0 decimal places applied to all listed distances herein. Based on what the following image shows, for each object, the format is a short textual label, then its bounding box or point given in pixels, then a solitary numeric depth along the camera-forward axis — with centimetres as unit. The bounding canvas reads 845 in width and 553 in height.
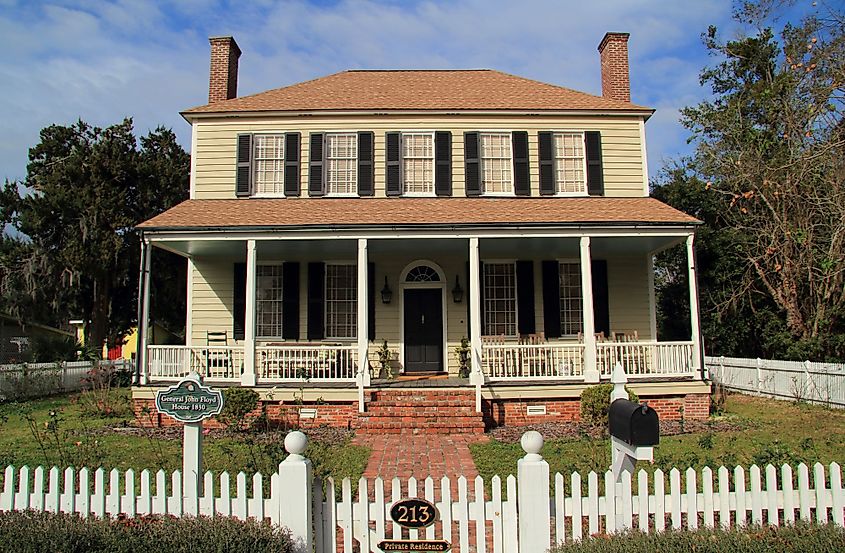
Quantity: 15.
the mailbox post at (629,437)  455
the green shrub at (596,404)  1159
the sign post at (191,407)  536
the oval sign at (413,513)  429
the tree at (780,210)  1877
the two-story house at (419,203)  1544
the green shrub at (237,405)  1149
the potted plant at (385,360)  1496
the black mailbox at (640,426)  459
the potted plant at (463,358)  1506
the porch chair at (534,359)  1320
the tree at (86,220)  2572
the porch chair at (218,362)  1330
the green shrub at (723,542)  404
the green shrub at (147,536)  413
